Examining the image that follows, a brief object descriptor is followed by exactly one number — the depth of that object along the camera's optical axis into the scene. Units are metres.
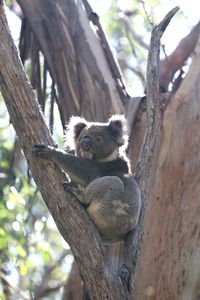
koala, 8.34
